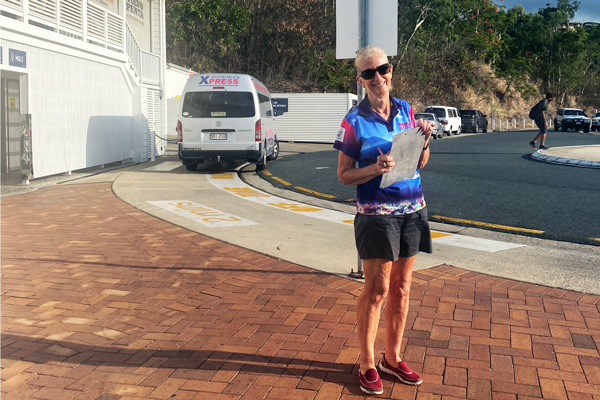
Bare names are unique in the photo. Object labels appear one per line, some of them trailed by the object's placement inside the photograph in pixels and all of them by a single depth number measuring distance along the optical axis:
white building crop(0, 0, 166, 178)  12.30
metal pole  5.85
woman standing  3.49
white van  14.73
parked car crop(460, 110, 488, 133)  43.94
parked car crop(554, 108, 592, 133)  45.53
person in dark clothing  20.11
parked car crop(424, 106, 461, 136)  38.66
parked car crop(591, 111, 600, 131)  46.47
